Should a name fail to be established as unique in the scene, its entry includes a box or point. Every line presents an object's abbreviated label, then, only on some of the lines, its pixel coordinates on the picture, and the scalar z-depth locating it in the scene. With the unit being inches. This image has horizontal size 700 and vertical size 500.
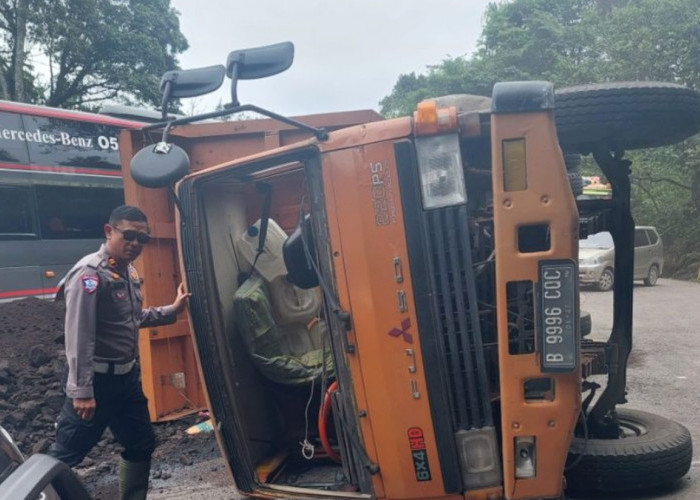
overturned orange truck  102.2
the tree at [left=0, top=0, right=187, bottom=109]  724.0
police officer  124.2
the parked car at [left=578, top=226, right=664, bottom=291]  587.5
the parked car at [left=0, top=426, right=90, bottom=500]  79.3
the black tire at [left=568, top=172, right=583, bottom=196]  144.9
